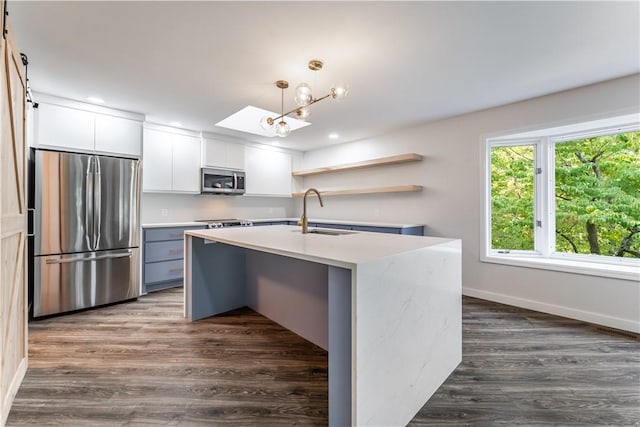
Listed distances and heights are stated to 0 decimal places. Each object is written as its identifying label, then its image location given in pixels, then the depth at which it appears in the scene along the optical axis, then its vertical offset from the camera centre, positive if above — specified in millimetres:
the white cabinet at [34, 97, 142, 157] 2975 +948
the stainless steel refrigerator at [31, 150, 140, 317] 2871 -179
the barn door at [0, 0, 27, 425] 1449 -68
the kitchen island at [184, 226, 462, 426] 1268 -532
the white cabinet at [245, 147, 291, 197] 5172 +795
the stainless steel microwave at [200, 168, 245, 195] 4464 +528
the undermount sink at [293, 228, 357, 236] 2571 -154
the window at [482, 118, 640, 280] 2904 +172
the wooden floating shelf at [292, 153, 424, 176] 4031 +803
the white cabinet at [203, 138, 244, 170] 4559 +983
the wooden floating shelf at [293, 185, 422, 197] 4039 +377
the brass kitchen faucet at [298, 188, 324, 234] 2419 -89
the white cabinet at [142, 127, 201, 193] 3975 +752
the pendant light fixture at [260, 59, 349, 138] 2039 +850
